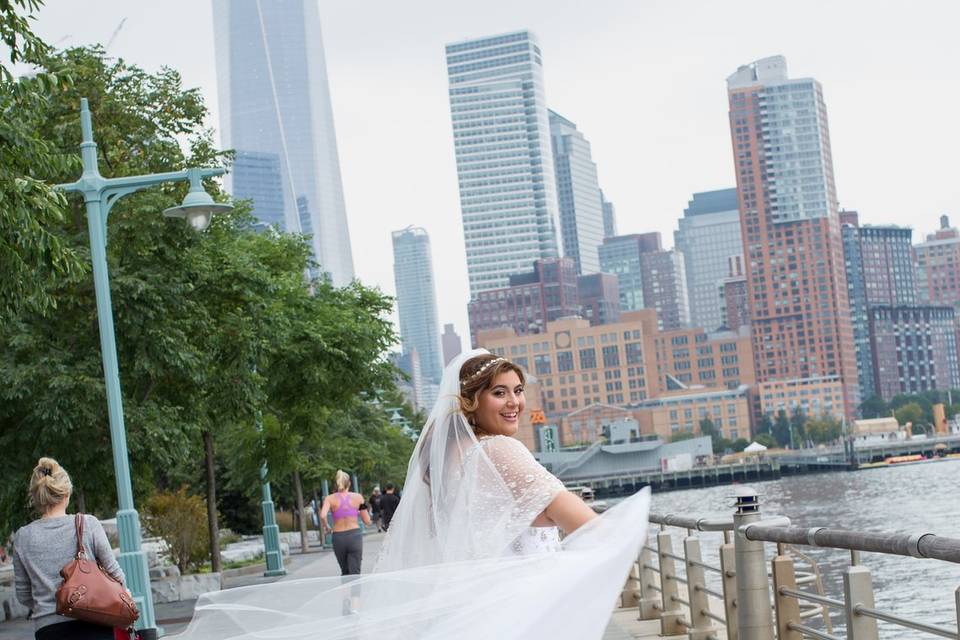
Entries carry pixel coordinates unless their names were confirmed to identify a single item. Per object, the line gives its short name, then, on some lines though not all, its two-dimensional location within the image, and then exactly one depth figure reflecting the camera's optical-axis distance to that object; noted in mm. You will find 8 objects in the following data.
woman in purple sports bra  18609
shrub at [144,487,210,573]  29422
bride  4168
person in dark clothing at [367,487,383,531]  54884
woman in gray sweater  6945
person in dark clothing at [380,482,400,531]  29828
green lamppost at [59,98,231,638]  16281
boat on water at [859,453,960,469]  183125
